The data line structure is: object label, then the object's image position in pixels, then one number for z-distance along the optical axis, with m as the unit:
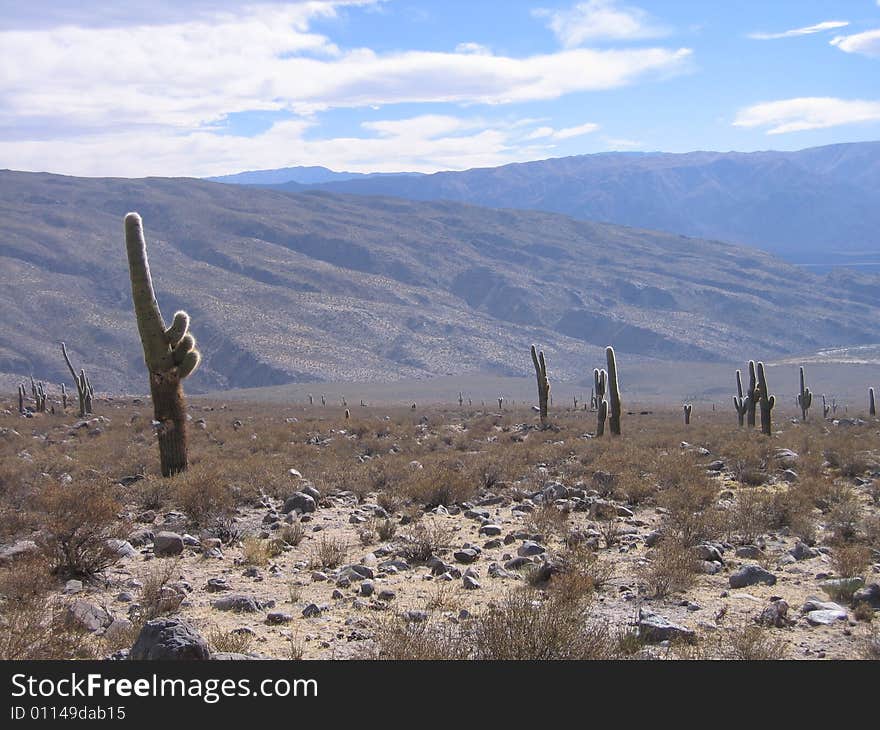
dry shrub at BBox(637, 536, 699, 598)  7.70
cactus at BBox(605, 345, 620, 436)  25.58
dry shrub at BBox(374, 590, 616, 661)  5.46
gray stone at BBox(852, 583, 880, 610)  7.21
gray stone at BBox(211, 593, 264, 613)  7.17
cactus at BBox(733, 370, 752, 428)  33.76
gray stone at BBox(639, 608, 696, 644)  6.31
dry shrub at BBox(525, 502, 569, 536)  10.30
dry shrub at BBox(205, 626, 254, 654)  5.89
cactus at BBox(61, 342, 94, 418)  35.09
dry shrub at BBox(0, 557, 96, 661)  5.60
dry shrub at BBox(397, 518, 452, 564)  9.02
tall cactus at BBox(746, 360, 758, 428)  28.96
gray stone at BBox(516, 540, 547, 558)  8.99
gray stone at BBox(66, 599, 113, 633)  6.34
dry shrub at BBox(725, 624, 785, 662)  5.80
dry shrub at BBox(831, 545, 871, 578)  8.21
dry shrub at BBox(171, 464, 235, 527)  10.57
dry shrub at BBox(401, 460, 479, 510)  12.37
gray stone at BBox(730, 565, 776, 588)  8.03
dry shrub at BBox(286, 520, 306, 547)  9.86
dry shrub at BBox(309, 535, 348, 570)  8.87
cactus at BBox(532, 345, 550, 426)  31.66
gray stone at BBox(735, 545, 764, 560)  9.02
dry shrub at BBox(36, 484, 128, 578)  7.99
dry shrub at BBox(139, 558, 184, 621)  6.86
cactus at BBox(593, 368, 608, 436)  25.84
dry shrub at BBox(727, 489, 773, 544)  9.87
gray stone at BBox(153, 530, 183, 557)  9.06
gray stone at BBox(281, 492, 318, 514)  11.71
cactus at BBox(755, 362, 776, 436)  25.96
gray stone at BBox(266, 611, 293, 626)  6.90
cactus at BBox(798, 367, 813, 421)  42.17
